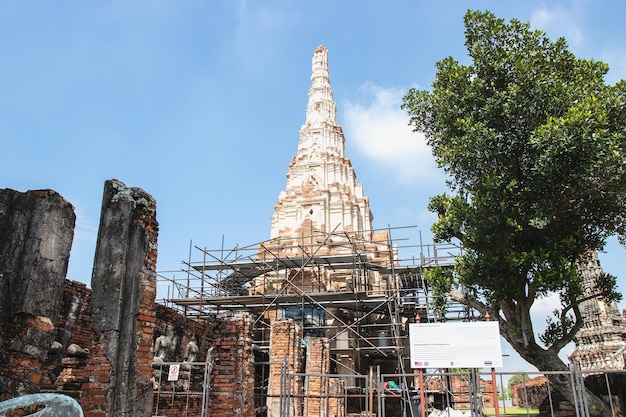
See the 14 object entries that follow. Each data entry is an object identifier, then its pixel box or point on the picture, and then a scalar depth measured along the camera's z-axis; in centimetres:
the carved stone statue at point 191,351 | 1313
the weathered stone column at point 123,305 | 559
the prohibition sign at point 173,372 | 988
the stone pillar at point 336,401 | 1411
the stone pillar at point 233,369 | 843
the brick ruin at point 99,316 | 466
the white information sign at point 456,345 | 802
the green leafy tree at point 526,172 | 1034
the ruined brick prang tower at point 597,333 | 2177
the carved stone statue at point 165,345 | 1235
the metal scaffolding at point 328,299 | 1778
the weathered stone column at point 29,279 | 454
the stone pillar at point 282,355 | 1265
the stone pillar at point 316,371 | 1356
